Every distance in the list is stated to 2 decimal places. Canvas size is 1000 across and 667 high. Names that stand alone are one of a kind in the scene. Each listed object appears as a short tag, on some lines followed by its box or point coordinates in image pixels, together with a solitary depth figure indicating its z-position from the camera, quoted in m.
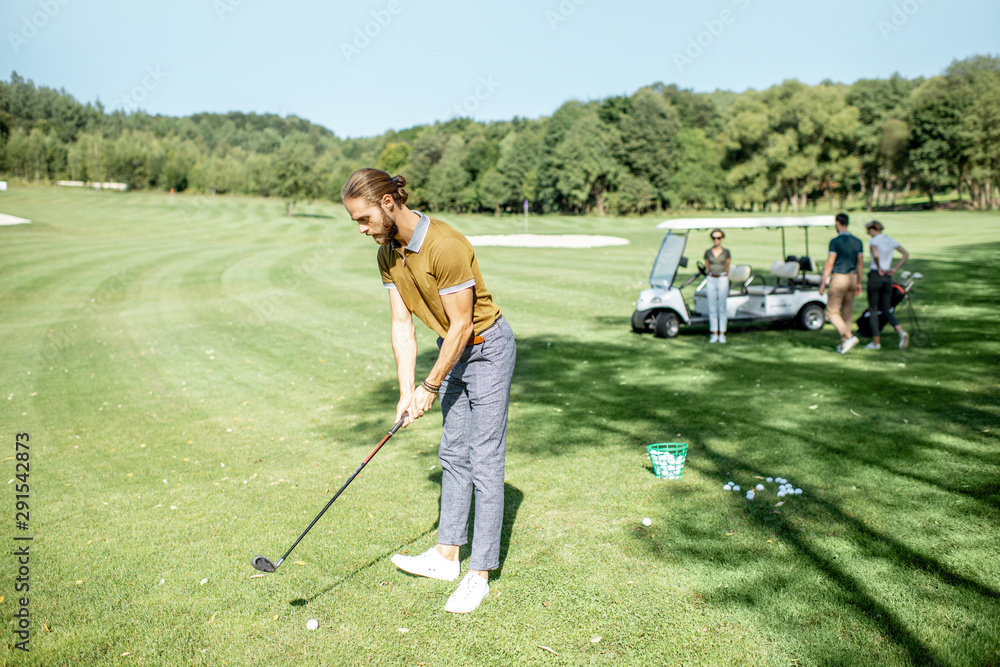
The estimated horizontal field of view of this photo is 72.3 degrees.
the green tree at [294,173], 61.48
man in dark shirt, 10.48
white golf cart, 12.03
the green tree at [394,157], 106.56
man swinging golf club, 3.55
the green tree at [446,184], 83.00
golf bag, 10.95
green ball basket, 5.38
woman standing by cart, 11.55
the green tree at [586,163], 72.12
